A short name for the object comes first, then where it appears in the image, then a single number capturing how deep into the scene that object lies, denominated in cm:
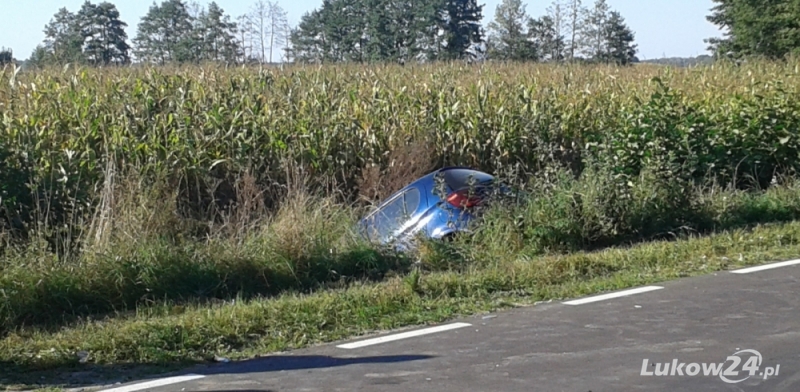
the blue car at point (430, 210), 1127
